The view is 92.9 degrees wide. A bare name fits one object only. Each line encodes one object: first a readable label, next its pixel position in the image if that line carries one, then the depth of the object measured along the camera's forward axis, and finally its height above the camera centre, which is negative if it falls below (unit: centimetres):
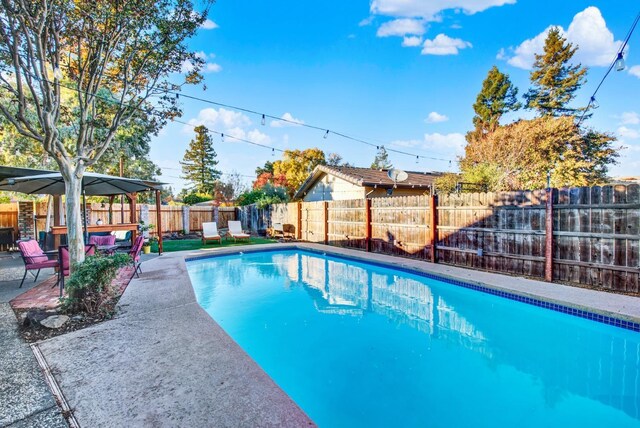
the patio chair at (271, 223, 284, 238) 1544 -102
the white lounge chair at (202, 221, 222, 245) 1353 -101
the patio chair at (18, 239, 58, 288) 547 -80
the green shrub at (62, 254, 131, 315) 409 -95
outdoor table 742 -90
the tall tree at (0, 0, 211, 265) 451 +292
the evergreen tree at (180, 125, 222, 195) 3569 +576
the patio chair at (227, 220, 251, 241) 1388 -101
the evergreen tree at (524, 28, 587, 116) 2045 +892
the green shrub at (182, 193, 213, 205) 2669 +110
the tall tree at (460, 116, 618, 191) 1377 +247
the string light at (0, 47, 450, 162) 696 +297
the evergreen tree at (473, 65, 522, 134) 2364 +857
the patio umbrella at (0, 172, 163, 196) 722 +77
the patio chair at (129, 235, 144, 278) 668 -88
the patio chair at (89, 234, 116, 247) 855 -77
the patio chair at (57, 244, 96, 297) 498 -83
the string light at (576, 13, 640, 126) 531 +285
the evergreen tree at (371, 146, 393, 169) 4477 +733
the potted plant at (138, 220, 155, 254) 1097 -118
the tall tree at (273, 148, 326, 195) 2978 +452
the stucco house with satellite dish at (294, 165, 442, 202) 1523 +131
